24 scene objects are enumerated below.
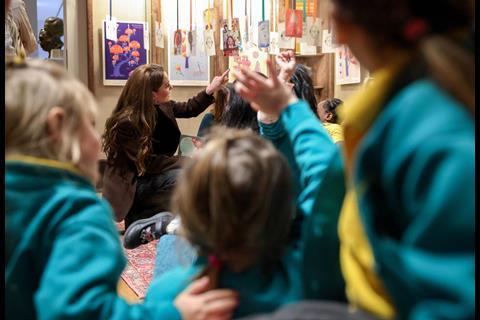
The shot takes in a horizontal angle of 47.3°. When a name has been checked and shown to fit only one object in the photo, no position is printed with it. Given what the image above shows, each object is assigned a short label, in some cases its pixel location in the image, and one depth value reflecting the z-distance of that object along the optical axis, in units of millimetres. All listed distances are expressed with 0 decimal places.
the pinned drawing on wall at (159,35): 4020
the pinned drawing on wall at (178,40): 3982
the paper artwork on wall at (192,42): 3893
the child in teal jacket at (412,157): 535
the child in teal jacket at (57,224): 811
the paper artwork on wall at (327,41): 3146
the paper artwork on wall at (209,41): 3658
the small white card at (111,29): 3975
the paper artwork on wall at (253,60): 3086
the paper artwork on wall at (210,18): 3746
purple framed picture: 4082
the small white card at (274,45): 3142
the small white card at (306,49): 3209
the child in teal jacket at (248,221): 804
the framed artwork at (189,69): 4214
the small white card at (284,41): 3080
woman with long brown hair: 2818
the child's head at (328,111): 3123
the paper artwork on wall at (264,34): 3176
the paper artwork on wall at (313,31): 3012
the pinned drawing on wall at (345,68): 3340
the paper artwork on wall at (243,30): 3381
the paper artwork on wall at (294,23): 2986
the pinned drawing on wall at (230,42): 3423
